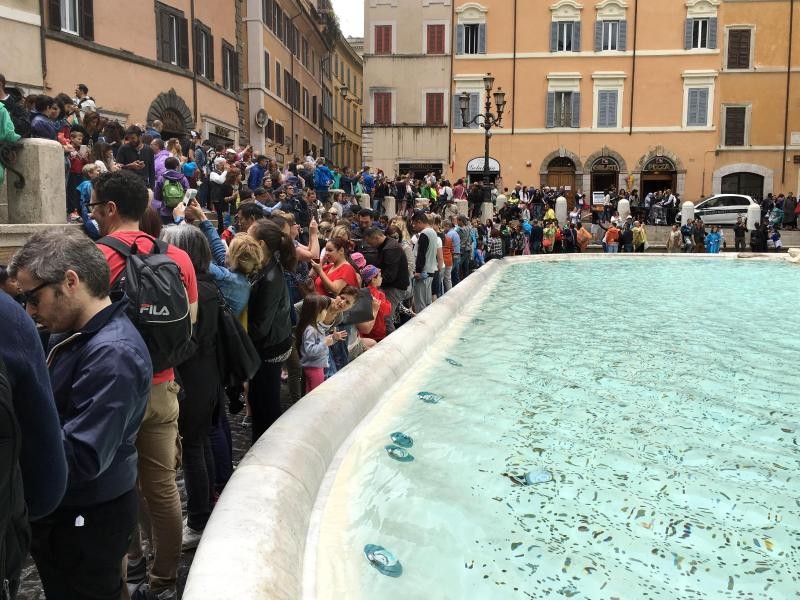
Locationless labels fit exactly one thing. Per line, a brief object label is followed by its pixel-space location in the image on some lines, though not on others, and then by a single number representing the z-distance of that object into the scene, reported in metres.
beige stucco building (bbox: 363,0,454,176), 36.09
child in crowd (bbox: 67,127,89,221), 8.98
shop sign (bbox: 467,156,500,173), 35.88
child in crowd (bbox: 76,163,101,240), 6.84
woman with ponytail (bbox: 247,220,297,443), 4.62
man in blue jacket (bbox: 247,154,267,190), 15.02
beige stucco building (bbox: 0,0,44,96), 15.12
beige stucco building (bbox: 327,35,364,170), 50.12
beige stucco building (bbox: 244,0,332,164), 30.17
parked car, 30.27
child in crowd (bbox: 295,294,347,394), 5.67
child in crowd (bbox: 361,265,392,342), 7.29
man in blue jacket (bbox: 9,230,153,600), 2.30
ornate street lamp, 21.95
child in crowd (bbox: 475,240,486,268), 19.17
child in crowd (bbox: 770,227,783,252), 28.16
